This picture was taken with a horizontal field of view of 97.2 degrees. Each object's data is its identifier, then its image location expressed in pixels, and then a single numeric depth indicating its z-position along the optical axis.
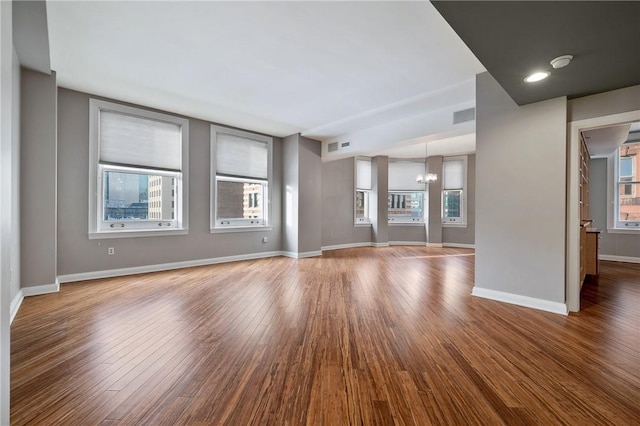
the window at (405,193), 9.61
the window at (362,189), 9.20
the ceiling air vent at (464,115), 4.34
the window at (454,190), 9.10
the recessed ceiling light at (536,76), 2.62
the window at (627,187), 6.48
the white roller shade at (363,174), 9.19
